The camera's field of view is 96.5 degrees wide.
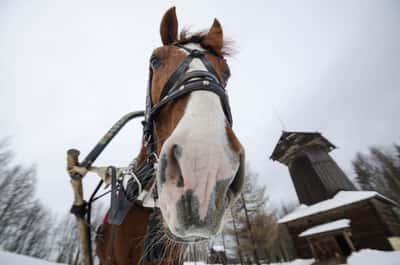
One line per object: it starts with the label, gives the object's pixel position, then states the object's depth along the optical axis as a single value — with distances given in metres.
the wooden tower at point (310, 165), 16.56
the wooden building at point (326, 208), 12.96
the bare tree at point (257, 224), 17.27
